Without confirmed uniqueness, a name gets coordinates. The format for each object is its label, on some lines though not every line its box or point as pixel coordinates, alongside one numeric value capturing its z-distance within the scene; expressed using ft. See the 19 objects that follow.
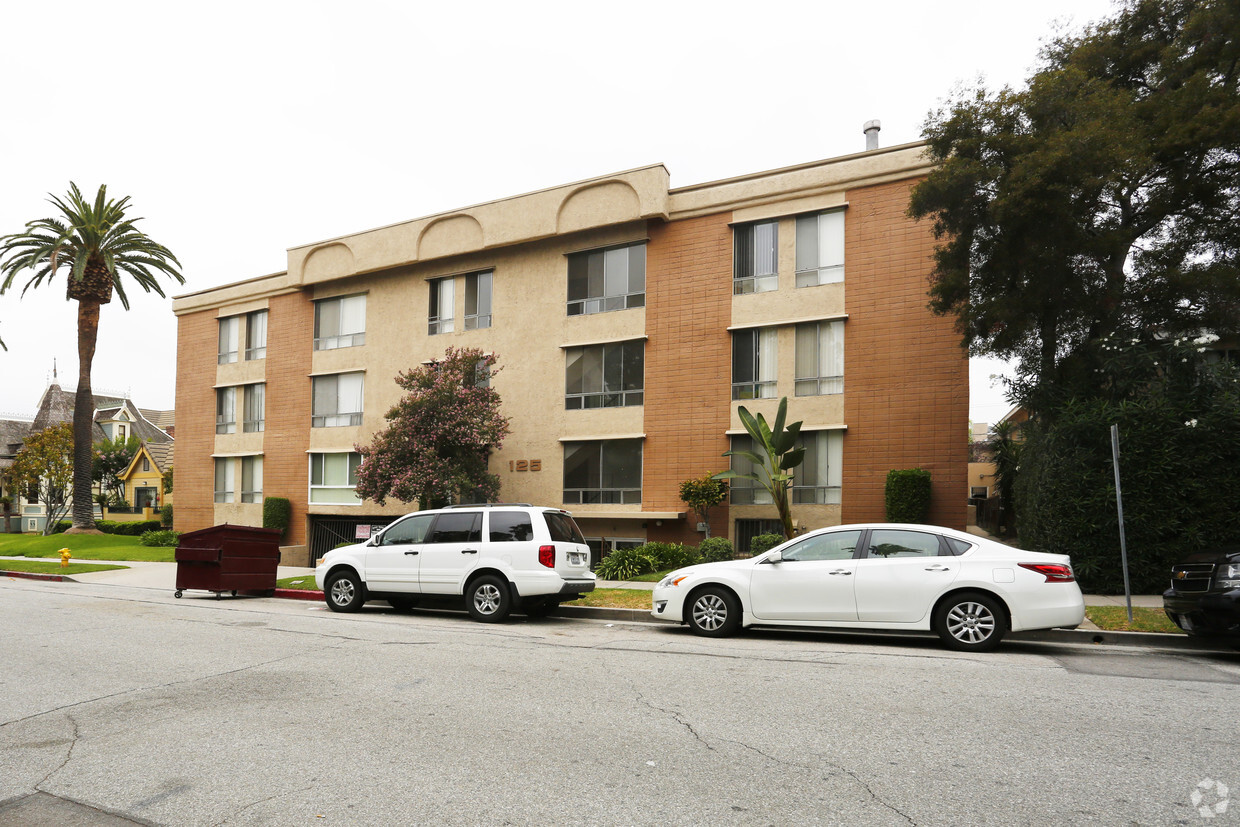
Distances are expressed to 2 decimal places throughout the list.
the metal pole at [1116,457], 35.07
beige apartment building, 63.72
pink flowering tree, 68.49
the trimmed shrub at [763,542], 59.41
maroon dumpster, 52.65
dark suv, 28.30
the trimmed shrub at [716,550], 60.80
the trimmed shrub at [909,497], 59.26
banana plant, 59.06
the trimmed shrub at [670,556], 63.41
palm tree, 108.68
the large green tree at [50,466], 150.92
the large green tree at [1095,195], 46.34
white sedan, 30.50
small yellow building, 175.01
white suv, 40.45
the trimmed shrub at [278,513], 93.25
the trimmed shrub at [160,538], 104.32
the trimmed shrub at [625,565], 60.59
